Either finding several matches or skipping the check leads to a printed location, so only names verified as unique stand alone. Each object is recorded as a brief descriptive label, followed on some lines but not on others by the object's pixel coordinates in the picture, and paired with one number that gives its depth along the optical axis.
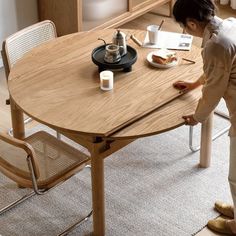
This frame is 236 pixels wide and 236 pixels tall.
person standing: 2.97
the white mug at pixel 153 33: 3.98
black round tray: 3.67
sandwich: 3.77
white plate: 3.77
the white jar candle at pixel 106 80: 3.51
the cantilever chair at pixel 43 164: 3.37
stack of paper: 4.02
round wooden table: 3.28
